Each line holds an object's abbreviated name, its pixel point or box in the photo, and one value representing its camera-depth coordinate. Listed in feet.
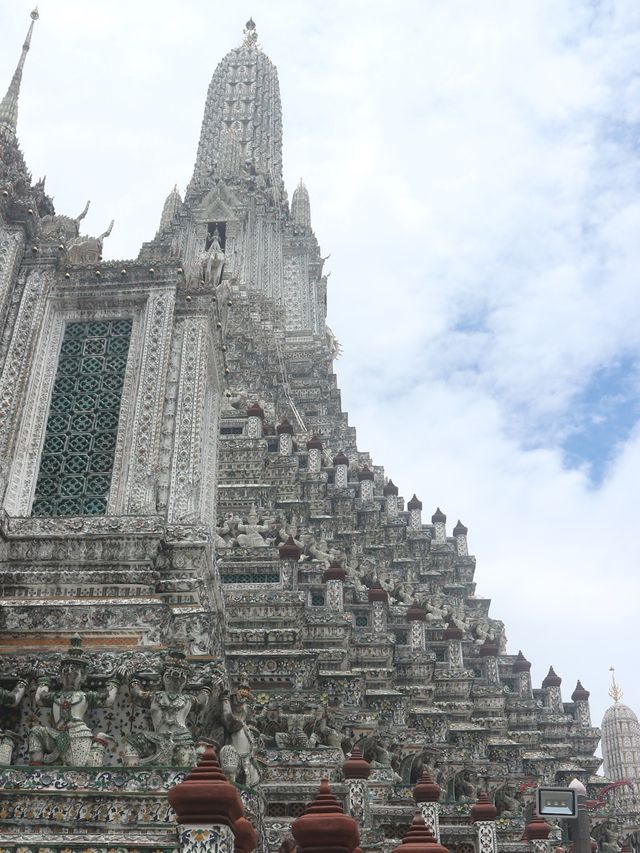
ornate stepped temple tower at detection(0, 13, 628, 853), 36.91
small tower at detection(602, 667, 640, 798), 191.42
